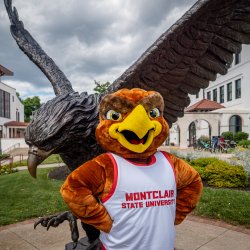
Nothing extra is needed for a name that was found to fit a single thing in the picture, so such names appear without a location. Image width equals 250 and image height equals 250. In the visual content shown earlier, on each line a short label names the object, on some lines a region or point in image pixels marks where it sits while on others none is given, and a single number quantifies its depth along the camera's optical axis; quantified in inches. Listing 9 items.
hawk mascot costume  68.1
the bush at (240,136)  899.2
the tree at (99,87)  1050.7
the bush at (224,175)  303.7
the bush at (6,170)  465.1
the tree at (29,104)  2431.1
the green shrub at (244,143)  781.0
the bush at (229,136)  907.4
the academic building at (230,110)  917.2
